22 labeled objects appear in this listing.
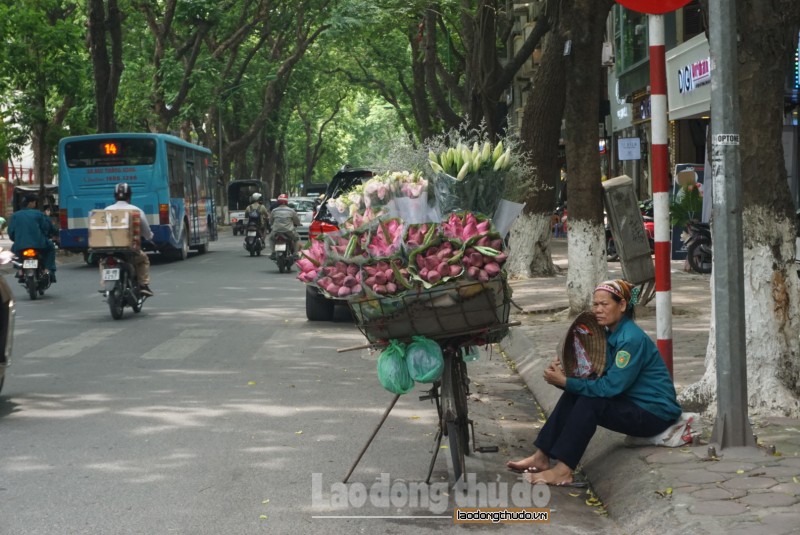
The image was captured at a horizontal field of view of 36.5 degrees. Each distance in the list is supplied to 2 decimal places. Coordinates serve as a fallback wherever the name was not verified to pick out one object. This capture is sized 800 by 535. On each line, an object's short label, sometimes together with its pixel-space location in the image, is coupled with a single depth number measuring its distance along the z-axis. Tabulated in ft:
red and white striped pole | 23.25
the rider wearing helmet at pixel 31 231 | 58.44
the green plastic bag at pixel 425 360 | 19.36
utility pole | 20.35
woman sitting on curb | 19.77
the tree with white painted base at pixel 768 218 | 22.75
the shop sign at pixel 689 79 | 84.02
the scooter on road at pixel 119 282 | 47.65
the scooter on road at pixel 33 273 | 57.26
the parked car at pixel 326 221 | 46.91
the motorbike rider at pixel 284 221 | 76.79
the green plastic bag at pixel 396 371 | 19.61
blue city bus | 88.89
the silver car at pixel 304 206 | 158.30
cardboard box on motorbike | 48.37
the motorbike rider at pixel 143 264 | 49.98
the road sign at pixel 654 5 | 21.55
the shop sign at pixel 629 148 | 85.40
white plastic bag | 20.53
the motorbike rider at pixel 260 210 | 98.76
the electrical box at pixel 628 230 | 43.11
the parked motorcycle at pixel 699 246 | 64.44
